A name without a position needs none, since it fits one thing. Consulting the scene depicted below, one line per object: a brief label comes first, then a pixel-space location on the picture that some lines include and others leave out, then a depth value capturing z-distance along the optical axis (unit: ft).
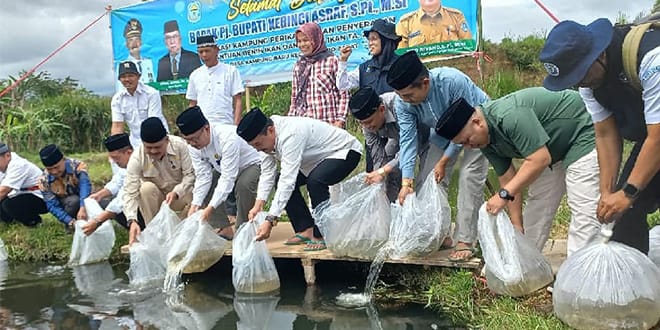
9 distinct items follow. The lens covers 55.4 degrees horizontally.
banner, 20.52
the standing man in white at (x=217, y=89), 18.26
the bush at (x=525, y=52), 33.92
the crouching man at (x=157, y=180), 16.40
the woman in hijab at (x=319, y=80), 16.26
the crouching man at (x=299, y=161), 13.35
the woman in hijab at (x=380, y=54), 14.42
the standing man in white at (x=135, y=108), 19.42
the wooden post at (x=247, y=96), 25.53
